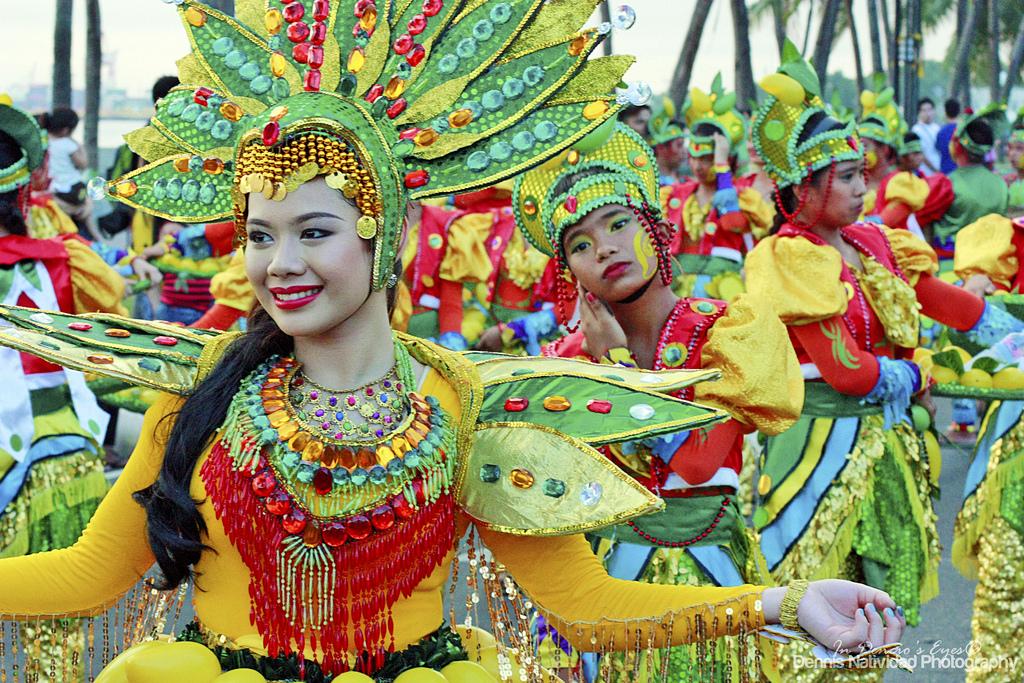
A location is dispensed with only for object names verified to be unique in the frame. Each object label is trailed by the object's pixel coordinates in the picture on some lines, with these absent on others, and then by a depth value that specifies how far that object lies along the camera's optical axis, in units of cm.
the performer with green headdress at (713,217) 919
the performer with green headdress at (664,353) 352
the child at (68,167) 944
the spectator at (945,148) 1361
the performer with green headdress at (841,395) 441
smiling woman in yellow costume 230
